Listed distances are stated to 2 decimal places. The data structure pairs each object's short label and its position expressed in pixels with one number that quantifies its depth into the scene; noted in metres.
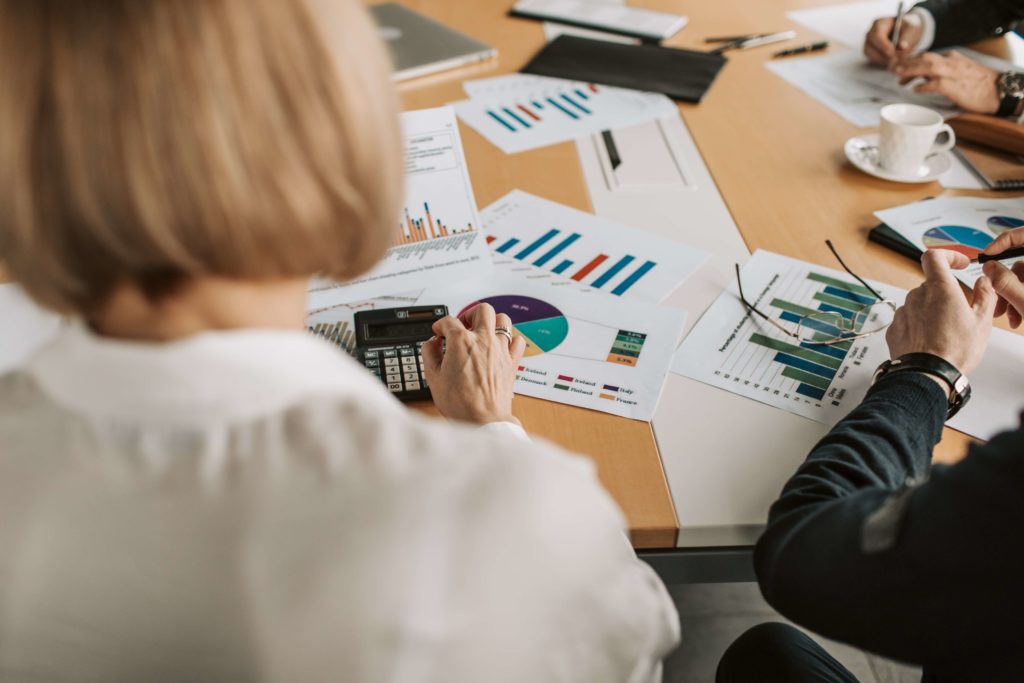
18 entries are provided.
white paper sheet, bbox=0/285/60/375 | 1.02
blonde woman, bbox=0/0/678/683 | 0.47
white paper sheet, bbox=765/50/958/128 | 1.62
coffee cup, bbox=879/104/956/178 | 1.38
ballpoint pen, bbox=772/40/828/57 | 1.81
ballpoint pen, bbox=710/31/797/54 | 1.84
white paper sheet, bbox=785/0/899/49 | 1.90
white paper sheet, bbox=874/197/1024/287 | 1.25
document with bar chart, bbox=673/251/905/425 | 1.00
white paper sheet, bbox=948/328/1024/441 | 0.96
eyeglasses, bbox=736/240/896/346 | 1.08
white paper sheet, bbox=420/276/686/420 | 1.00
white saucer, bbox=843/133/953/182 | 1.40
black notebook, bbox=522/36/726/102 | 1.68
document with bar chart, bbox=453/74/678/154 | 1.54
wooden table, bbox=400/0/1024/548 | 0.93
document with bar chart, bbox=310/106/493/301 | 1.17
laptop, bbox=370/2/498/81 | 1.73
